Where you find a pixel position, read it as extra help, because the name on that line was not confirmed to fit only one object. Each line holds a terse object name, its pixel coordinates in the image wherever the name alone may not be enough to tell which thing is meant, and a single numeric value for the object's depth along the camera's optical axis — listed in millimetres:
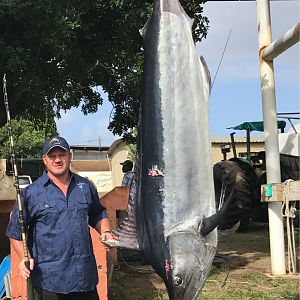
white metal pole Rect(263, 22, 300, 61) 3574
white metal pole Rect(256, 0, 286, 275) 4584
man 2259
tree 4520
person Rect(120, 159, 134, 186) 6842
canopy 8650
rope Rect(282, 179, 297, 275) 4230
